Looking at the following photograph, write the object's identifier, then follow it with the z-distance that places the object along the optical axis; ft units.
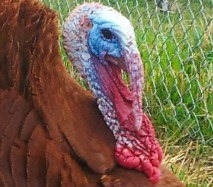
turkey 7.79
